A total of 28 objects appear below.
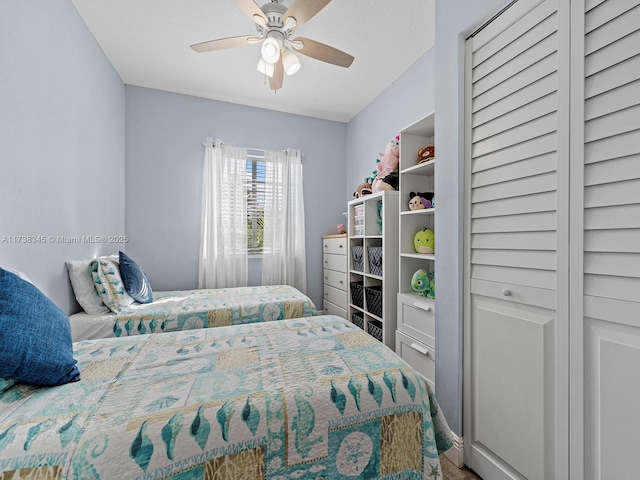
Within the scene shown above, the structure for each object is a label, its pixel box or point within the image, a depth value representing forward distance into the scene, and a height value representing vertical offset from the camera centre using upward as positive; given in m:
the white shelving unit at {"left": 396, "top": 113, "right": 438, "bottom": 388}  2.01 -0.07
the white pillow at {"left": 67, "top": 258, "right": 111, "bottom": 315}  1.95 -0.35
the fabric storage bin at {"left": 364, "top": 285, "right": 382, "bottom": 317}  2.58 -0.56
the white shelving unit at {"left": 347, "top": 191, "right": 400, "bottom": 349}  2.45 -0.24
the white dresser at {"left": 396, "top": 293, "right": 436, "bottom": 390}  1.91 -0.68
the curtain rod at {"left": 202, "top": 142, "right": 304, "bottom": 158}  3.50 +1.12
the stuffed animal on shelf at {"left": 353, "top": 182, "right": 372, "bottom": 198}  2.92 +0.52
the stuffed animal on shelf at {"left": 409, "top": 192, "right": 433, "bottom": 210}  2.15 +0.30
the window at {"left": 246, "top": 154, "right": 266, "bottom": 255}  3.56 +0.45
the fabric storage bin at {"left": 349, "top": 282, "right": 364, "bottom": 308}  2.90 -0.57
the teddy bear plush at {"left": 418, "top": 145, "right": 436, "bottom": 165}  2.12 +0.65
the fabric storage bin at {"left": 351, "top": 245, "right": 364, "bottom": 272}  2.91 -0.19
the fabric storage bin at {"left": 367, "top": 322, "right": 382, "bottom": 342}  2.61 -0.85
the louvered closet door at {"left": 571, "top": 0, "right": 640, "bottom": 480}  0.88 -0.01
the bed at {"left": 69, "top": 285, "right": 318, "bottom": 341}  1.89 -0.54
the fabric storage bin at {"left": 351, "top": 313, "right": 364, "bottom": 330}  2.93 -0.84
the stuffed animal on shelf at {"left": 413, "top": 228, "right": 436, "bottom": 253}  2.12 -0.01
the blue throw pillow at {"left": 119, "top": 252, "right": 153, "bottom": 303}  2.20 -0.33
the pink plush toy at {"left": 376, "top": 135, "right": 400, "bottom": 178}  2.54 +0.74
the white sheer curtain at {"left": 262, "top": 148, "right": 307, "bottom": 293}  3.60 +0.21
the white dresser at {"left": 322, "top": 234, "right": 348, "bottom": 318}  3.23 -0.42
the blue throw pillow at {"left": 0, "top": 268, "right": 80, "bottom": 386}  0.90 -0.34
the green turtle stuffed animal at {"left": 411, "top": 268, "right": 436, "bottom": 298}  2.07 -0.32
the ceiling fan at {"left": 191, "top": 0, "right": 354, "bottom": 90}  1.68 +1.35
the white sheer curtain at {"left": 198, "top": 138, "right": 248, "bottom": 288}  3.29 +0.24
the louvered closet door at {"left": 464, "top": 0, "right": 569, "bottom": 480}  1.07 -0.03
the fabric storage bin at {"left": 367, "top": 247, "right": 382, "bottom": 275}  2.59 -0.19
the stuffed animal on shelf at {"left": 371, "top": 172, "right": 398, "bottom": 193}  2.54 +0.52
